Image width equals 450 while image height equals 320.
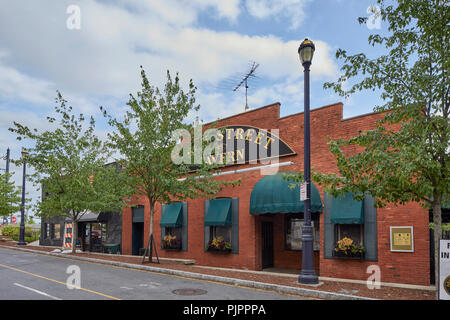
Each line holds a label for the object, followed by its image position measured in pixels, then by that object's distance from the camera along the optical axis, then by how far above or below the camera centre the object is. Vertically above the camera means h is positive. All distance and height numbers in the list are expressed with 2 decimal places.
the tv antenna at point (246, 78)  20.84 +6.90
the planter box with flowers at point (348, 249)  13.40 -1.81
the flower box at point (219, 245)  17.66 -2.24
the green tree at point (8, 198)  37.56 -0.14
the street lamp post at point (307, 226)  11.60 -0.84
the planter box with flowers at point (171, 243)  20.33 -2.45
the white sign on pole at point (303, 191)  11.71 +0.25
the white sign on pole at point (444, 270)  8.18 -1.53
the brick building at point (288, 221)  12.70 -0.94
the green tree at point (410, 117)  8.79 +2.06
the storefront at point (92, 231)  26.03 -2.64
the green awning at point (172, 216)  20.22 -0.99
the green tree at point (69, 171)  22.79 +1.68
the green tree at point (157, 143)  17.08 +2.56
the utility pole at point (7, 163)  39.71 +4.43
